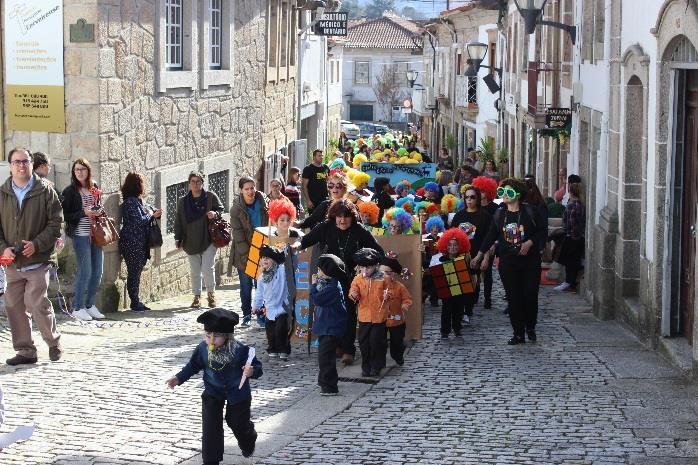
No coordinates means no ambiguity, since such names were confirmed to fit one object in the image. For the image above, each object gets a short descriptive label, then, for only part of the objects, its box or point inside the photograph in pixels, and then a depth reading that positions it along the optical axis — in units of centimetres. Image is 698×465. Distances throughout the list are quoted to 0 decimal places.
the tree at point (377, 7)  18805
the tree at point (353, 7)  19248
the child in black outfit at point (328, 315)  1093
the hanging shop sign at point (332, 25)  3103
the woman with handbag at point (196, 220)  1597
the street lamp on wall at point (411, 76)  5709
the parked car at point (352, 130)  7276
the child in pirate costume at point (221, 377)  849
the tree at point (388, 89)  9400
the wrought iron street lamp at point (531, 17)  1811
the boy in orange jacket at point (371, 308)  1156
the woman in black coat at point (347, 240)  1228
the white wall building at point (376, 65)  9225
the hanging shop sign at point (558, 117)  2125
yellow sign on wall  1489
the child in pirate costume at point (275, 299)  1255
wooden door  1217
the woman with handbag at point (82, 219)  1416
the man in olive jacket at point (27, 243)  1132
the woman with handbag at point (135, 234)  1543
